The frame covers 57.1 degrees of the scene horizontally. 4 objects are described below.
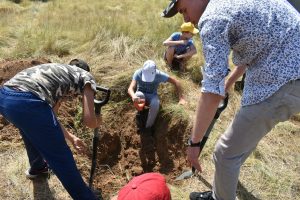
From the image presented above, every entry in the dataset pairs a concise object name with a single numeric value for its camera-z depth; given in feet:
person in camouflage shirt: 6.46
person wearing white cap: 10.41
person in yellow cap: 13.46
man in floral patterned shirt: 5.11
